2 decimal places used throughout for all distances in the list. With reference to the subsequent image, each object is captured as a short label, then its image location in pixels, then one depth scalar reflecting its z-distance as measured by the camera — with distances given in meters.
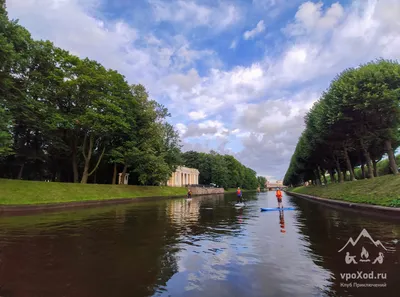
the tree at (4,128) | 22.40
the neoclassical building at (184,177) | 91.94
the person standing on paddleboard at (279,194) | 25.77
